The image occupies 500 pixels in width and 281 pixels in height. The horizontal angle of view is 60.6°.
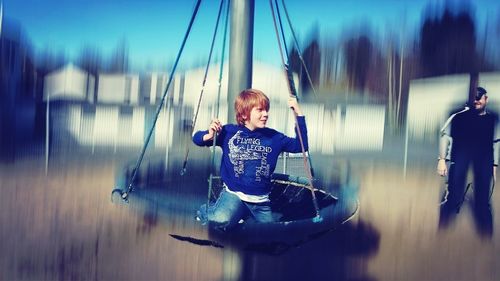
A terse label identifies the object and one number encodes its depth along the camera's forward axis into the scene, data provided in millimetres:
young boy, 1465
